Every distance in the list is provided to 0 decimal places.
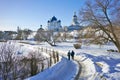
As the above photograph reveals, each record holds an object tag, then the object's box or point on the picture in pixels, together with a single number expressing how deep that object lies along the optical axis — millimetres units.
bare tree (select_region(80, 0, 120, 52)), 16256
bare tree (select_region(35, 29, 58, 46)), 36498
